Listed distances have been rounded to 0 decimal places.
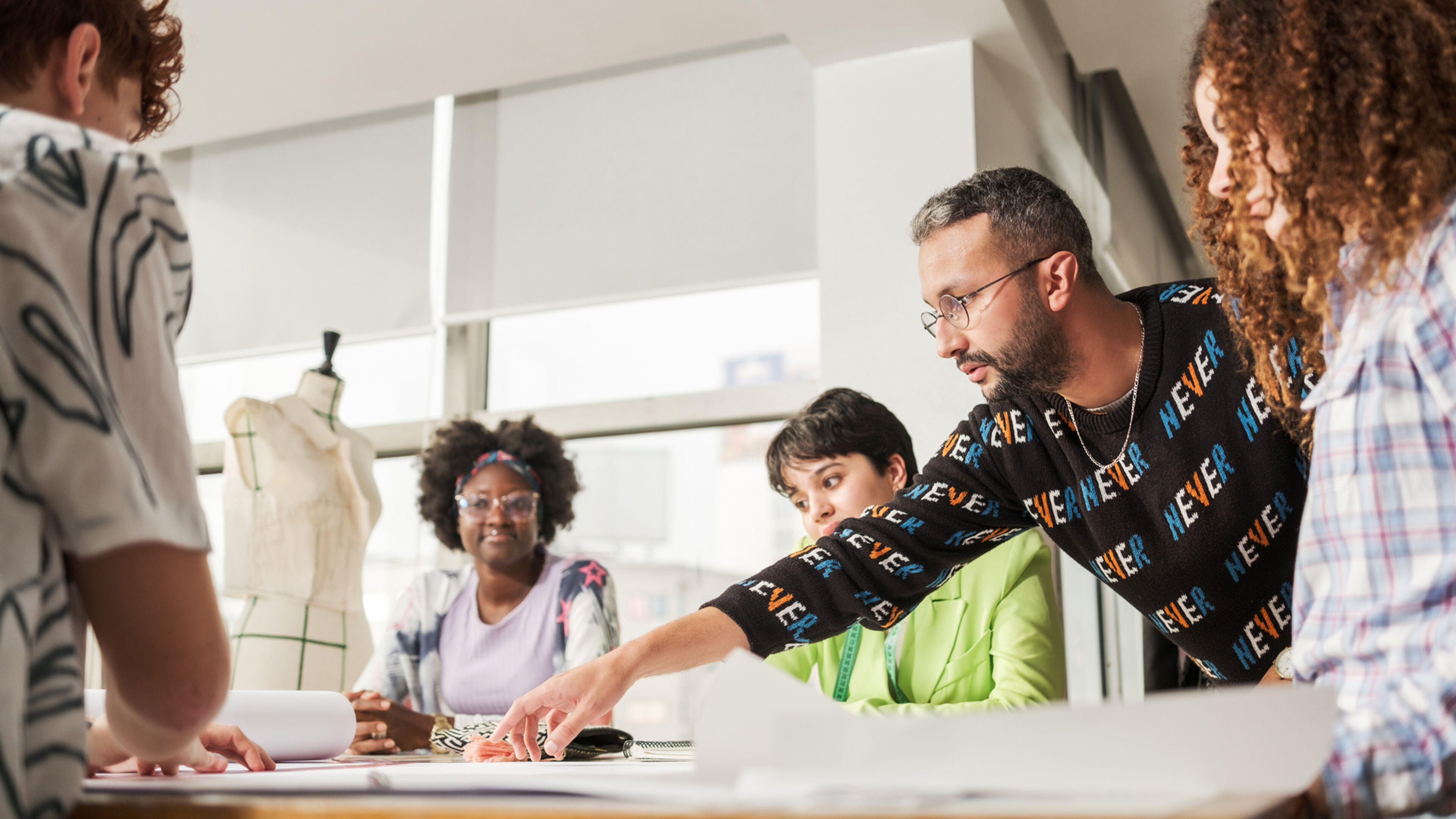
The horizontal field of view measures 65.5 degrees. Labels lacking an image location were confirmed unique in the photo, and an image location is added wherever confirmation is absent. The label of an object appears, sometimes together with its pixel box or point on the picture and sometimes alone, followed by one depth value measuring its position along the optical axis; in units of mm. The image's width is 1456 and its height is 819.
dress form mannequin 2908
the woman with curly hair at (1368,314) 678
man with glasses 1407
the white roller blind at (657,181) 3910
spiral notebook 1580
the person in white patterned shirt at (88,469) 606
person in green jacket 2066
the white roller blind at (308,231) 4438
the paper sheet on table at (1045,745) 550
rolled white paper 1341
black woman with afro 3062
